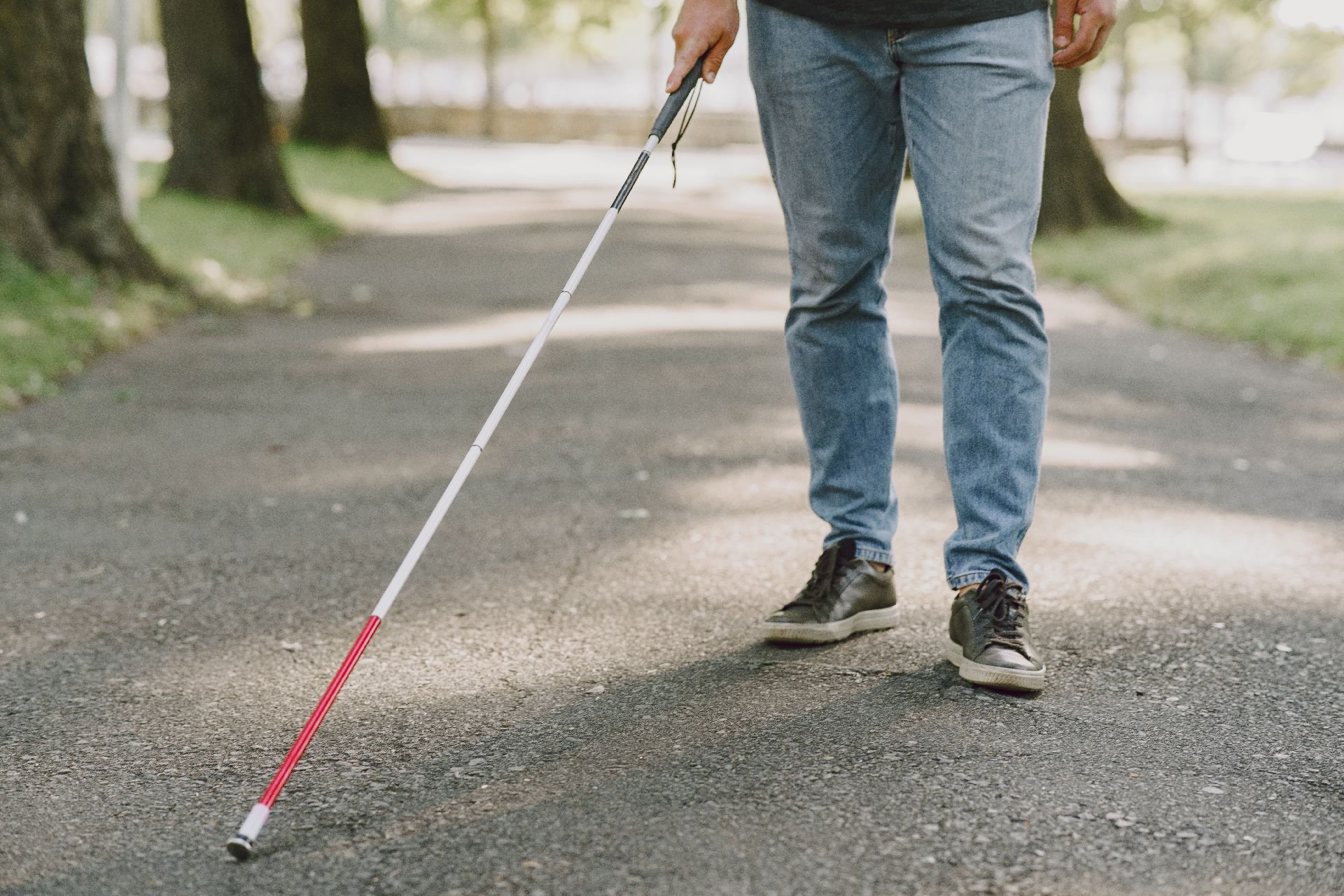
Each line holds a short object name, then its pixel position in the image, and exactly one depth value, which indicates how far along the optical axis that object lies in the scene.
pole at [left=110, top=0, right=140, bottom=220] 11.52
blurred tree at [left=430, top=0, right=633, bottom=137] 39.09
